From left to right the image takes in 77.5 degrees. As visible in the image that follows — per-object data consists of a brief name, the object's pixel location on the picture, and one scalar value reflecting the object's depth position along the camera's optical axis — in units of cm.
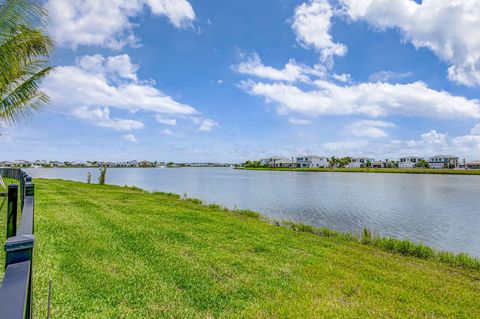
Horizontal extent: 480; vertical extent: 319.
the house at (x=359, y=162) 15420
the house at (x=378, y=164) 15345
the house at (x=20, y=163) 11266
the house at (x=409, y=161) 14250
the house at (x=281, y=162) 16050
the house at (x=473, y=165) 12719
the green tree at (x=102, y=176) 2923
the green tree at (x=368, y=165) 14910
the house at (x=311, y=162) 15538
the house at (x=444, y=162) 13262
